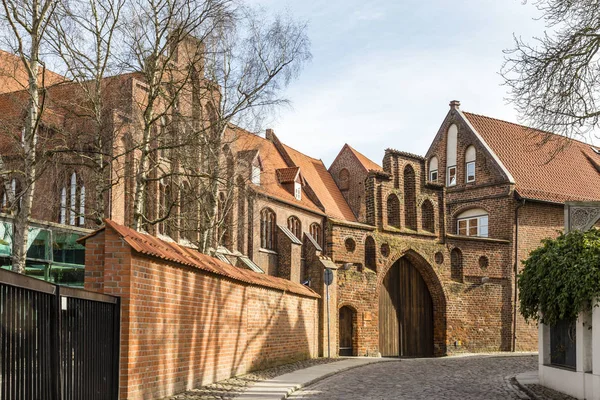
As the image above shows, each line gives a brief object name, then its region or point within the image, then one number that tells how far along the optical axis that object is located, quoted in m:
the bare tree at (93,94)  16.58
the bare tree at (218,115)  19.80
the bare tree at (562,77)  12.98
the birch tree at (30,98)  14.00
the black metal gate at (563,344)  13.54
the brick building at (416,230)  31.95
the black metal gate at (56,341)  6.48
